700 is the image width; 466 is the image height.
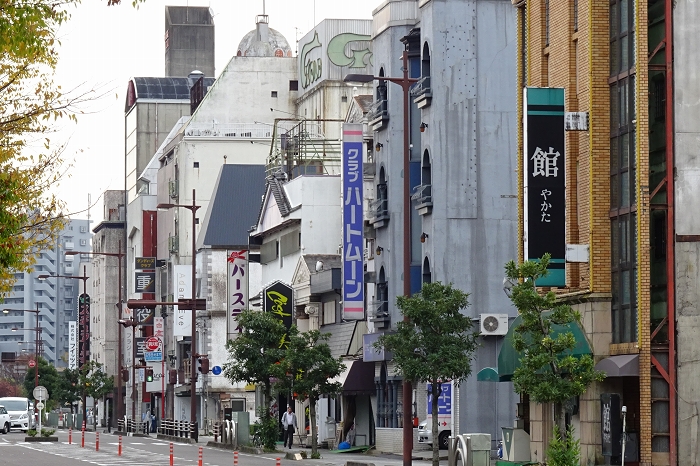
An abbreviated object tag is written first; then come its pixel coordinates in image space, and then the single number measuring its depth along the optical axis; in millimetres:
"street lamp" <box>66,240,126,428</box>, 106088
